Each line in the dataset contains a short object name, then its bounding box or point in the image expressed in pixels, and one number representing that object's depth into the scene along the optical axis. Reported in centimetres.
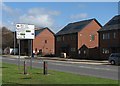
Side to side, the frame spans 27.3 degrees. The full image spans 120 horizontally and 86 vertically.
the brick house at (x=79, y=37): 5735
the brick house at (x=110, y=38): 4569
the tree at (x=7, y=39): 8632
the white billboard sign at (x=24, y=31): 1957
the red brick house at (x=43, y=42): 7300
